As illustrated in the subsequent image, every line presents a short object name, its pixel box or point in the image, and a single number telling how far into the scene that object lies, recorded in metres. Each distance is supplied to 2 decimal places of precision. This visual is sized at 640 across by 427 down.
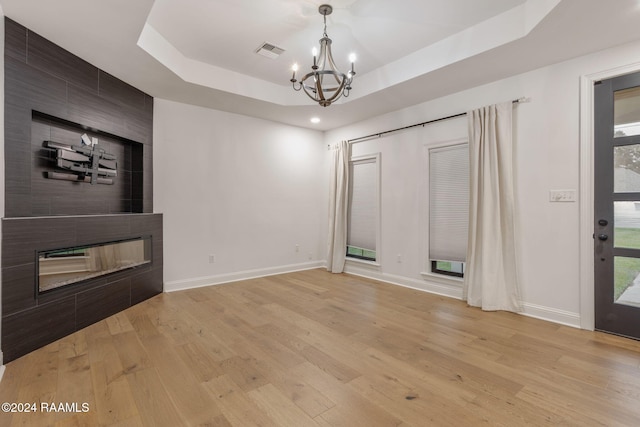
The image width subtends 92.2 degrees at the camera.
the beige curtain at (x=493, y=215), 3.59
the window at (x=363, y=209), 5.34
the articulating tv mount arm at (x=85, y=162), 3.10
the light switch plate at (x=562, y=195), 3.20
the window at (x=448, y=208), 4.16
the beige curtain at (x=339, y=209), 5.66
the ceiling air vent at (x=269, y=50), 3.55
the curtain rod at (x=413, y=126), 3.56
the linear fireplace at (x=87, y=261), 2.79
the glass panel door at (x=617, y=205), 2.87
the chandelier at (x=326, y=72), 2.67
